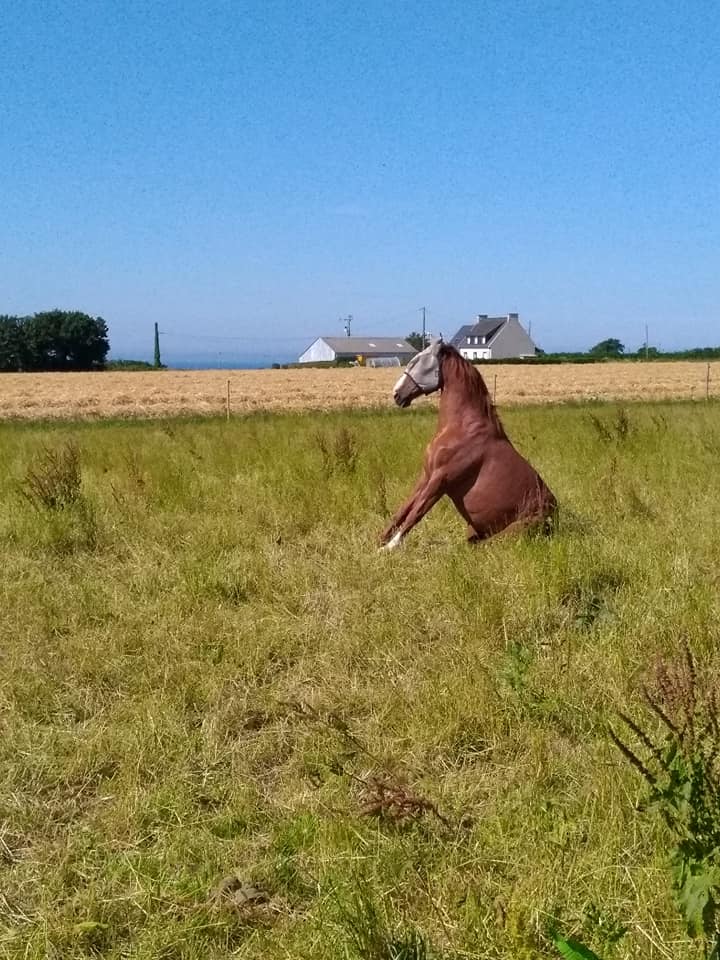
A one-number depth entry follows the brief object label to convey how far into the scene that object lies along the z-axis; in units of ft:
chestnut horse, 18.66
